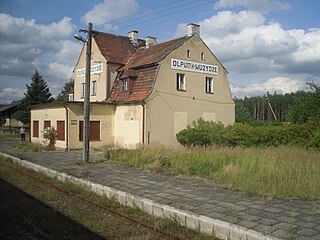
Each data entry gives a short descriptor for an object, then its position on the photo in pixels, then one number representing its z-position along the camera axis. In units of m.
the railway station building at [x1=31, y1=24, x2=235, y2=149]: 23.92
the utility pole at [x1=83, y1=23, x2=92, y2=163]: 16.38
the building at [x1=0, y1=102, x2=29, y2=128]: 60.90
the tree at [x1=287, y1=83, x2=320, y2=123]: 24.67
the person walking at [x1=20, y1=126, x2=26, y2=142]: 32.44
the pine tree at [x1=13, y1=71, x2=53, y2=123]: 53.76
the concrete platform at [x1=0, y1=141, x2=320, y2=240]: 6.28
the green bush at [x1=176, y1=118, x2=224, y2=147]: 21.95
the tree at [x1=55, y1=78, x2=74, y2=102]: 88.71
